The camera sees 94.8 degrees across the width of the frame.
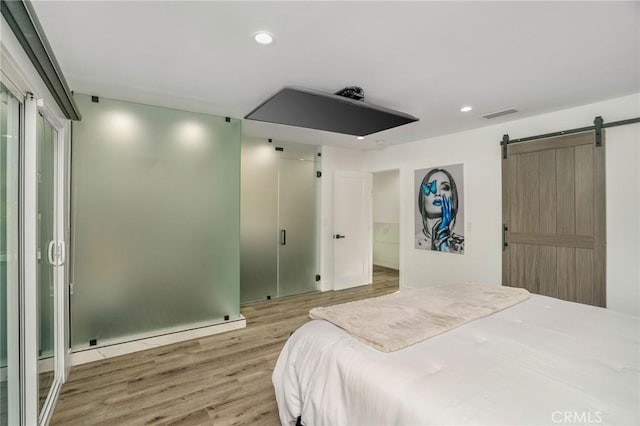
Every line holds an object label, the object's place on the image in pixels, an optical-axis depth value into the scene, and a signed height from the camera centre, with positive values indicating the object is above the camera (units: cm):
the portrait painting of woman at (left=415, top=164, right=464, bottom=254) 418 +6
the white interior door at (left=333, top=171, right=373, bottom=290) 526 -29
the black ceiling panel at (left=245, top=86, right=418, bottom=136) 258 +100
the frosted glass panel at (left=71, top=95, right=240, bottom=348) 285 -7
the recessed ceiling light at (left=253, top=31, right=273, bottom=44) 185 +113
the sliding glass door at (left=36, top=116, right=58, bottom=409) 191 -27
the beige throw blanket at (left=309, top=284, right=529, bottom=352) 163 -68
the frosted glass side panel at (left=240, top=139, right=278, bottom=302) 441 -13
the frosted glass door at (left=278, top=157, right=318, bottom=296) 477 -22
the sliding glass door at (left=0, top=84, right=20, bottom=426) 148 -23
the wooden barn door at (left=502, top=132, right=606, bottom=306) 299 -5
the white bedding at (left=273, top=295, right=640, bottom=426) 106 -70
